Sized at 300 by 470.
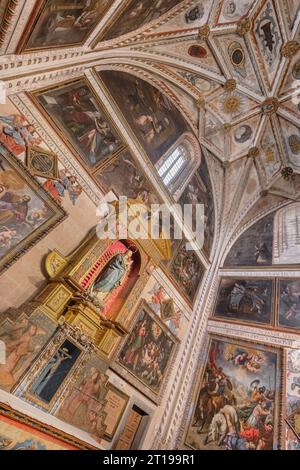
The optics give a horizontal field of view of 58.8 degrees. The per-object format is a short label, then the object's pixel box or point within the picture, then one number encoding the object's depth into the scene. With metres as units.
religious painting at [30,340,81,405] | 4.72
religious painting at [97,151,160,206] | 7.52
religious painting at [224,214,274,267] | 11.42
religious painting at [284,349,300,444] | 6.40
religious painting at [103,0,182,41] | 6.86
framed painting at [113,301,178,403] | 6.75
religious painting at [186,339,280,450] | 6.69
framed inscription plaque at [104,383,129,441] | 5.89
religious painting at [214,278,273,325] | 9.32
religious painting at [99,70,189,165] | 8.48
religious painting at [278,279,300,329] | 8.52
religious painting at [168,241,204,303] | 9.44
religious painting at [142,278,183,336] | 8.02
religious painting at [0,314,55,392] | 4.39
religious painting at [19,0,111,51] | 4.87
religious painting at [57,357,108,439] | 5.09
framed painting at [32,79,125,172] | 6.41
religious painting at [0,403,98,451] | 3.79
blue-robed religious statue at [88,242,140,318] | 6.48
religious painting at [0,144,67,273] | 4.93
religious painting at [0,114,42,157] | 5.24
